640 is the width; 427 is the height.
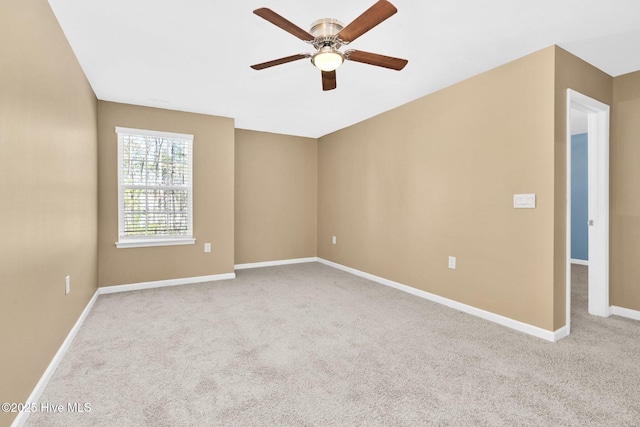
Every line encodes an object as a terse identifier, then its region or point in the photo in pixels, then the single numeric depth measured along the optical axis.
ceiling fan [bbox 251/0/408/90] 1.70
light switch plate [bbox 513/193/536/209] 2.68
